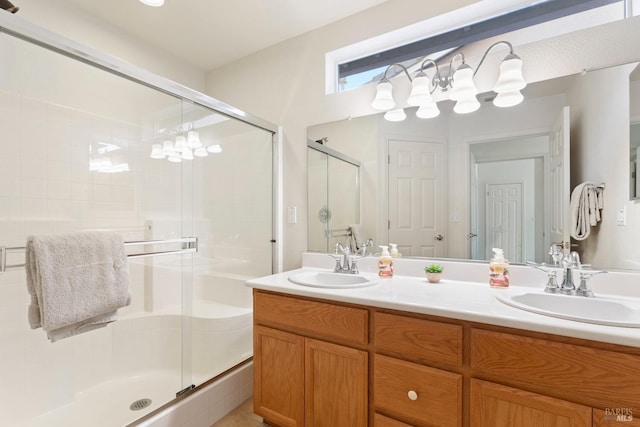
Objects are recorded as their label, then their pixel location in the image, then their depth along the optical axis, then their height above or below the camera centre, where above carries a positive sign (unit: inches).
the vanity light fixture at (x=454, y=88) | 59.2 +26.4
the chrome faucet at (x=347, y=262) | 72.8 -12.7
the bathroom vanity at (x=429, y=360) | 36.9 -22.3
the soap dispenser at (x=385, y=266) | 69.8 -12.7
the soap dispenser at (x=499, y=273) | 58.1 -11.9
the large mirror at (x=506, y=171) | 54.4 +8.4
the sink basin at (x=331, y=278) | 67.9 -15.6
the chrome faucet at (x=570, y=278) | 50.3 -11.5
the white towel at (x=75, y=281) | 43.6 -10.8
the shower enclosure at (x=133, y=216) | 61.1 -1.3
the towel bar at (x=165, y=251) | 49.5 -8.3
